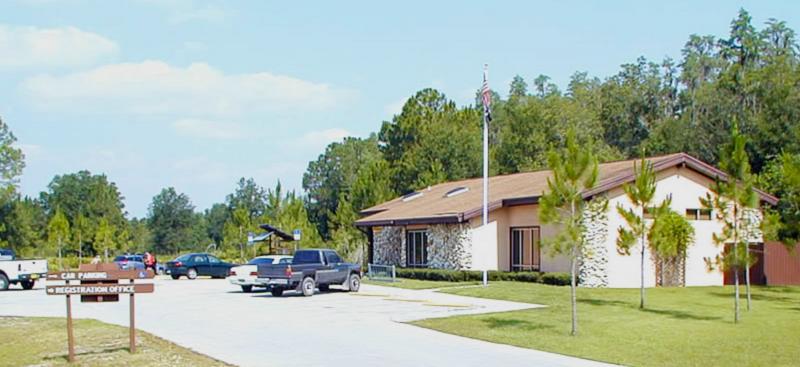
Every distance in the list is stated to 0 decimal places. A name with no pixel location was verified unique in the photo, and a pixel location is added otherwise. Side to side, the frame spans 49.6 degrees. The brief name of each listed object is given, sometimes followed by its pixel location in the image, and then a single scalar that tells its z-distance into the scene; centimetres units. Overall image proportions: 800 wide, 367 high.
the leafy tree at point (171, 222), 10538
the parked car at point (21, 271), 3616
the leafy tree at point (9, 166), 7212
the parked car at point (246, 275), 3167
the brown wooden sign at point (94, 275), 1559
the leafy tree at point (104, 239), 6150
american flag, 3182
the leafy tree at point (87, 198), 8072
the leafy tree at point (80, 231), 6431
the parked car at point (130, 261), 4763
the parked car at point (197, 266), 4497
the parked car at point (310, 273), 2944
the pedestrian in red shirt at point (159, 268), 5428
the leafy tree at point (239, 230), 5902
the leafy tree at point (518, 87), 10262
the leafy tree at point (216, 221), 13025
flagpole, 3200
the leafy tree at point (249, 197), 11438
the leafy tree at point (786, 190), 2716
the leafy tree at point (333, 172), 9644
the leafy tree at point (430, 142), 6794
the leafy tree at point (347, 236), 5112
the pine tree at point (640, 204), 2281
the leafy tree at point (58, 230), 5772
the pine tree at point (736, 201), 2095
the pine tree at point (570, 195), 1864
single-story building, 3200
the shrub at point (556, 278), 3175
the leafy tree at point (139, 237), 8394
